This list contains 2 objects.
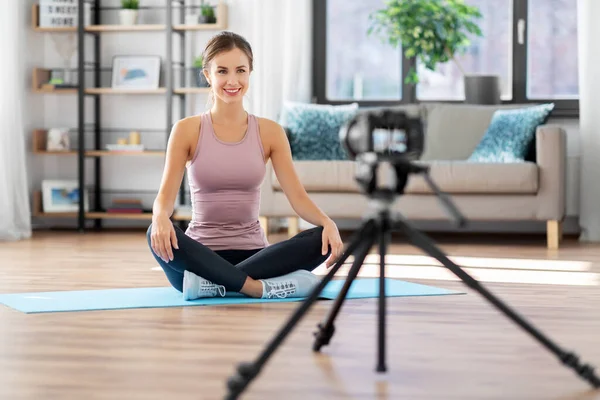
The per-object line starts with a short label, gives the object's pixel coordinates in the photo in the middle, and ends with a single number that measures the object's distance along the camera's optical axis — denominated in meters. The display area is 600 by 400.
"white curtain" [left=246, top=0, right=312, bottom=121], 5.76
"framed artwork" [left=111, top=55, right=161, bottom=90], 5.85
